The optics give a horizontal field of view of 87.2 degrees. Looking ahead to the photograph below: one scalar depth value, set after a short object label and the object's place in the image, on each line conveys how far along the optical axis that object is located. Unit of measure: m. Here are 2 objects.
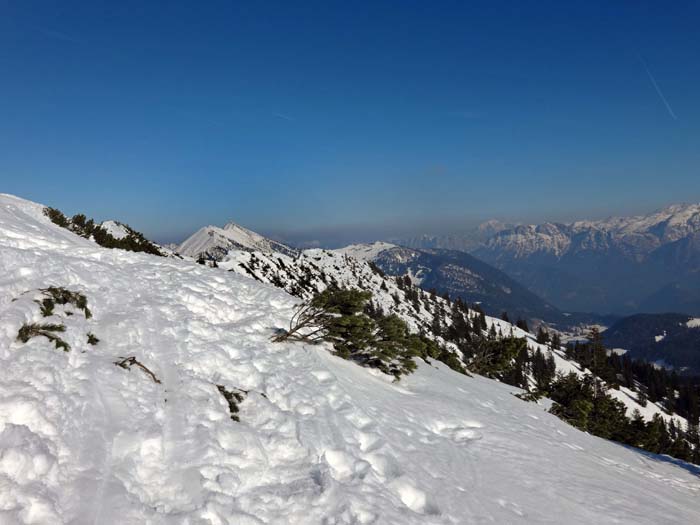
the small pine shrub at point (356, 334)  12.34
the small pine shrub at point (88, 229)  24.25
